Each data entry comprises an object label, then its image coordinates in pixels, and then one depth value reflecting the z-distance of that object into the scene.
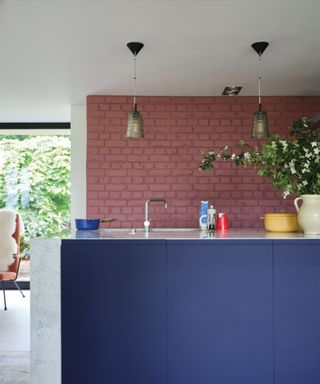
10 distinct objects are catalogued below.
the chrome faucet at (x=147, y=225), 3.38
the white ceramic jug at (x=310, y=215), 2.77
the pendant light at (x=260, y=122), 3.41
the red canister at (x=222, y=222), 3.43
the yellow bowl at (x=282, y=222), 3.05
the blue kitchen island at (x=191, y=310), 2.56
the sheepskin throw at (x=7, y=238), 5.56
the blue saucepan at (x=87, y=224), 3.32
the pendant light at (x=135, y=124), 3.35
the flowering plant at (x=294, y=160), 2.82
